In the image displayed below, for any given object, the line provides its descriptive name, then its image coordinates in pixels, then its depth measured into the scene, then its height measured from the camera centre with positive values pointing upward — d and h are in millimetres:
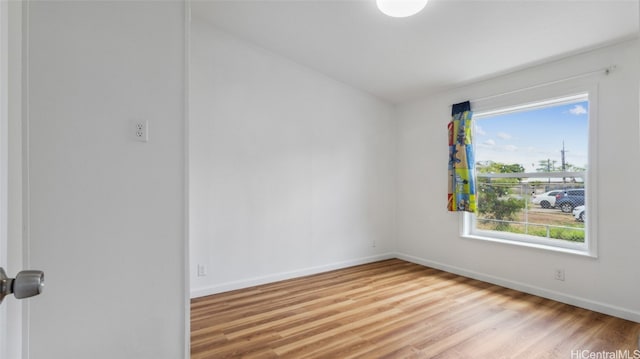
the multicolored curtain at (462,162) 3750 +220
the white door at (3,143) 619 +81
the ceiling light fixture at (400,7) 2170 +1273
